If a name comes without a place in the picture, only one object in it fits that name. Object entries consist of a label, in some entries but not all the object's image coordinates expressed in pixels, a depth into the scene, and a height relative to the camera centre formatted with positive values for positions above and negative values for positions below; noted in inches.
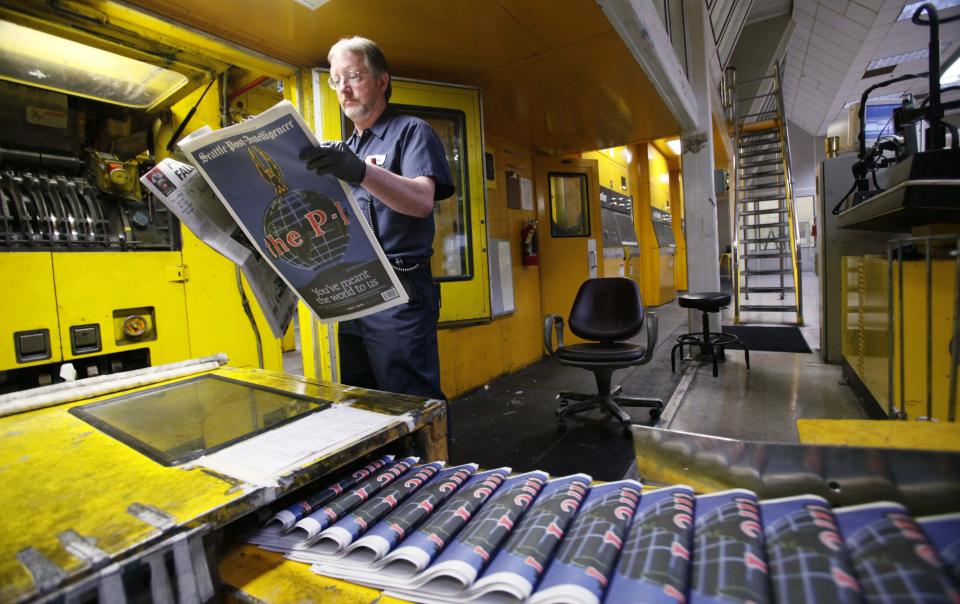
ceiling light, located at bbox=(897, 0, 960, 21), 274.6 +147.5
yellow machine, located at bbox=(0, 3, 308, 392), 73.9 +17.5
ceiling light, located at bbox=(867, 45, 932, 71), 365.8 +159.4
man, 55.4 +6.6
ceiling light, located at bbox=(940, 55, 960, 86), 336.6 +131.8
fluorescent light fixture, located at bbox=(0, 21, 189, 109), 76.6 +42.4
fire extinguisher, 173.3 +11.4
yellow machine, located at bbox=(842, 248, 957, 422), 52.2 -12.4
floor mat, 175.2 -33.8
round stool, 145.7 -26.1
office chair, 109.3 -18.5
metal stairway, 234.4 +27.0
